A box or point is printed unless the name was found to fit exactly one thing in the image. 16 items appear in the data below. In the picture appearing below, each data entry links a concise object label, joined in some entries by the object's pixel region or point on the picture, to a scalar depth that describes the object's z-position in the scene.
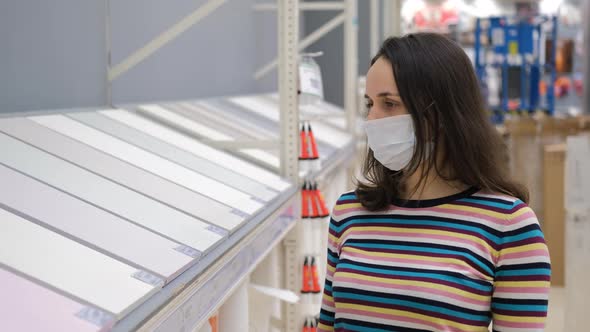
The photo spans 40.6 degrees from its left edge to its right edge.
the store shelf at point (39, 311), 1.49
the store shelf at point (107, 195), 2.35
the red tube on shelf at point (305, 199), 4.03
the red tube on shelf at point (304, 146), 4.14
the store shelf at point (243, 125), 4.12
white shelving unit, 1.73
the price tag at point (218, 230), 2.53
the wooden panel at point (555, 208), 6.72
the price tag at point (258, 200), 3.24
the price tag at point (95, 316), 1.55
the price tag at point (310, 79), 4.07
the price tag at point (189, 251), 2.19
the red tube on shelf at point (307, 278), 3.96
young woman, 1.68
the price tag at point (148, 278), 1.87
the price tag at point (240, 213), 2.86
